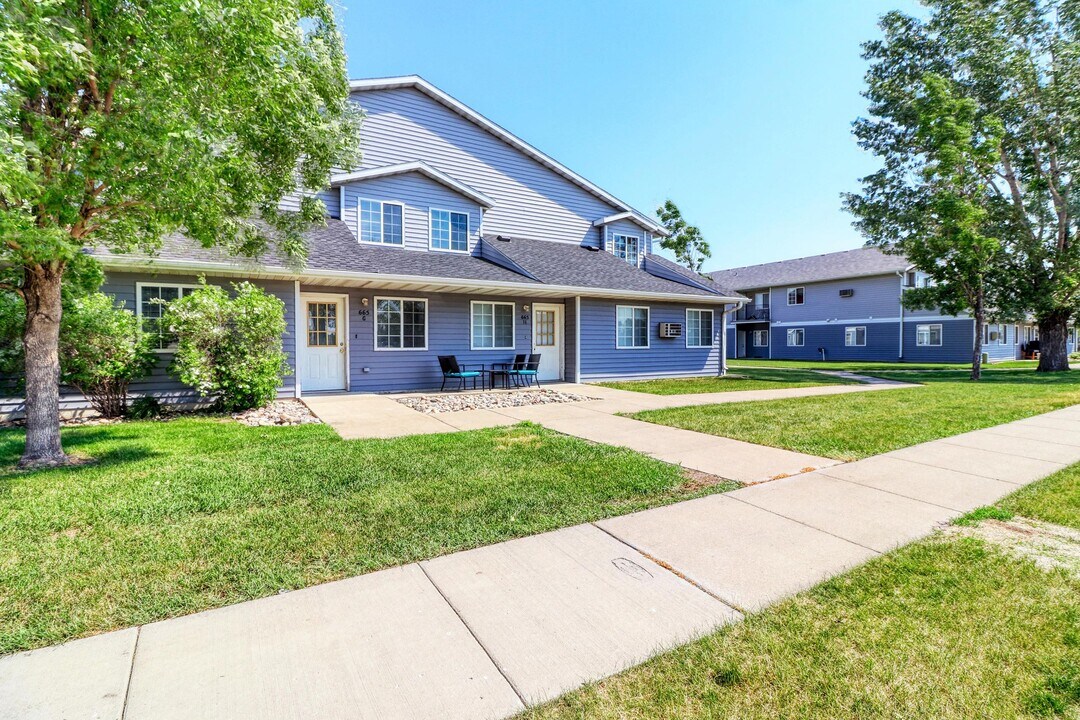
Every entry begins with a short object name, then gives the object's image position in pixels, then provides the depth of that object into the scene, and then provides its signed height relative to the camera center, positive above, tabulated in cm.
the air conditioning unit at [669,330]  1519 +41
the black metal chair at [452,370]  1157 -60
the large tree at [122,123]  390 +197
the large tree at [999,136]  1599 +698
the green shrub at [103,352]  718 -8
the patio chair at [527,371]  1200 -65
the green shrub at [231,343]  788 +4
